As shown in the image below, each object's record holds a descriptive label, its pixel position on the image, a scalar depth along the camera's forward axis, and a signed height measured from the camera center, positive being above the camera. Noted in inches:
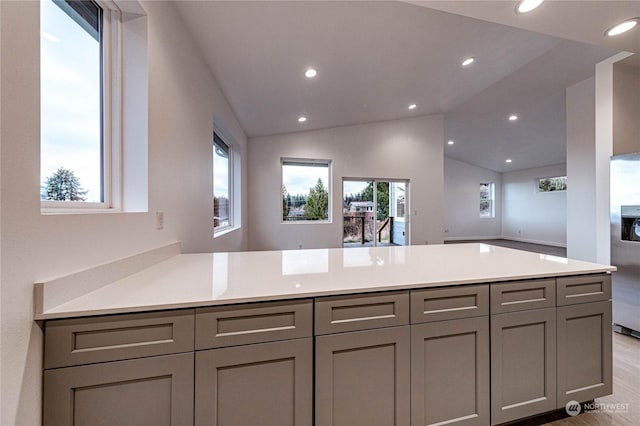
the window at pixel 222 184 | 142.0 +17.8
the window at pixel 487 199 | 411.8 +21.3
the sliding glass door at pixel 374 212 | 246.4 +1.3
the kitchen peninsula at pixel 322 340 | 35.8 -20.8
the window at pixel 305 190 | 234.2 +20.9
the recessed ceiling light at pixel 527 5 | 60.3 +48.2
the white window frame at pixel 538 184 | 337.7 +39.6
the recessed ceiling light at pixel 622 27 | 68.3 +49.4
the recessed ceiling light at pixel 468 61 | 144.1 +83.8
